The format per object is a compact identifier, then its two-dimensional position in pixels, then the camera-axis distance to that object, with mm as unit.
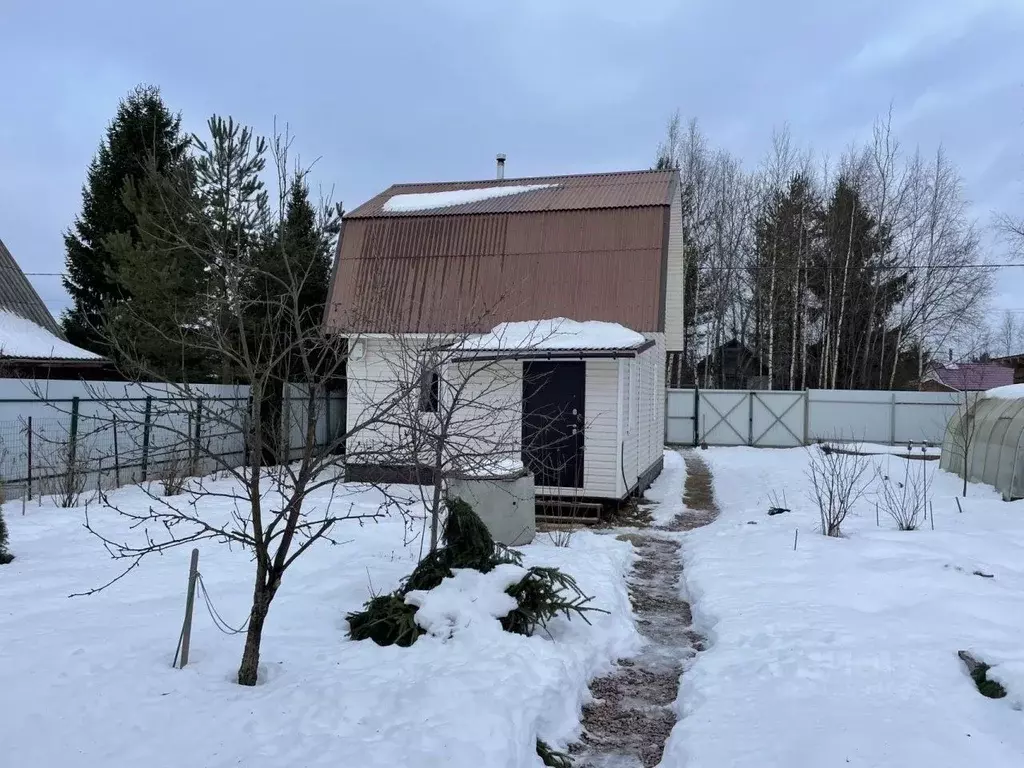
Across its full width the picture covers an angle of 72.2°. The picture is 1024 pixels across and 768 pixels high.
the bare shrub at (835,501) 8531
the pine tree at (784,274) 28891
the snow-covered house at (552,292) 10969
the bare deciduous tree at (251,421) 3838
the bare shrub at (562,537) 8305
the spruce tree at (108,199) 21906
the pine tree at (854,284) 28438
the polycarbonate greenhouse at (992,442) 10758
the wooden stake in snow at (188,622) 4145
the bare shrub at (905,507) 8625
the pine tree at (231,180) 9509
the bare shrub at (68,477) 9578
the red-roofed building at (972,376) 29578
